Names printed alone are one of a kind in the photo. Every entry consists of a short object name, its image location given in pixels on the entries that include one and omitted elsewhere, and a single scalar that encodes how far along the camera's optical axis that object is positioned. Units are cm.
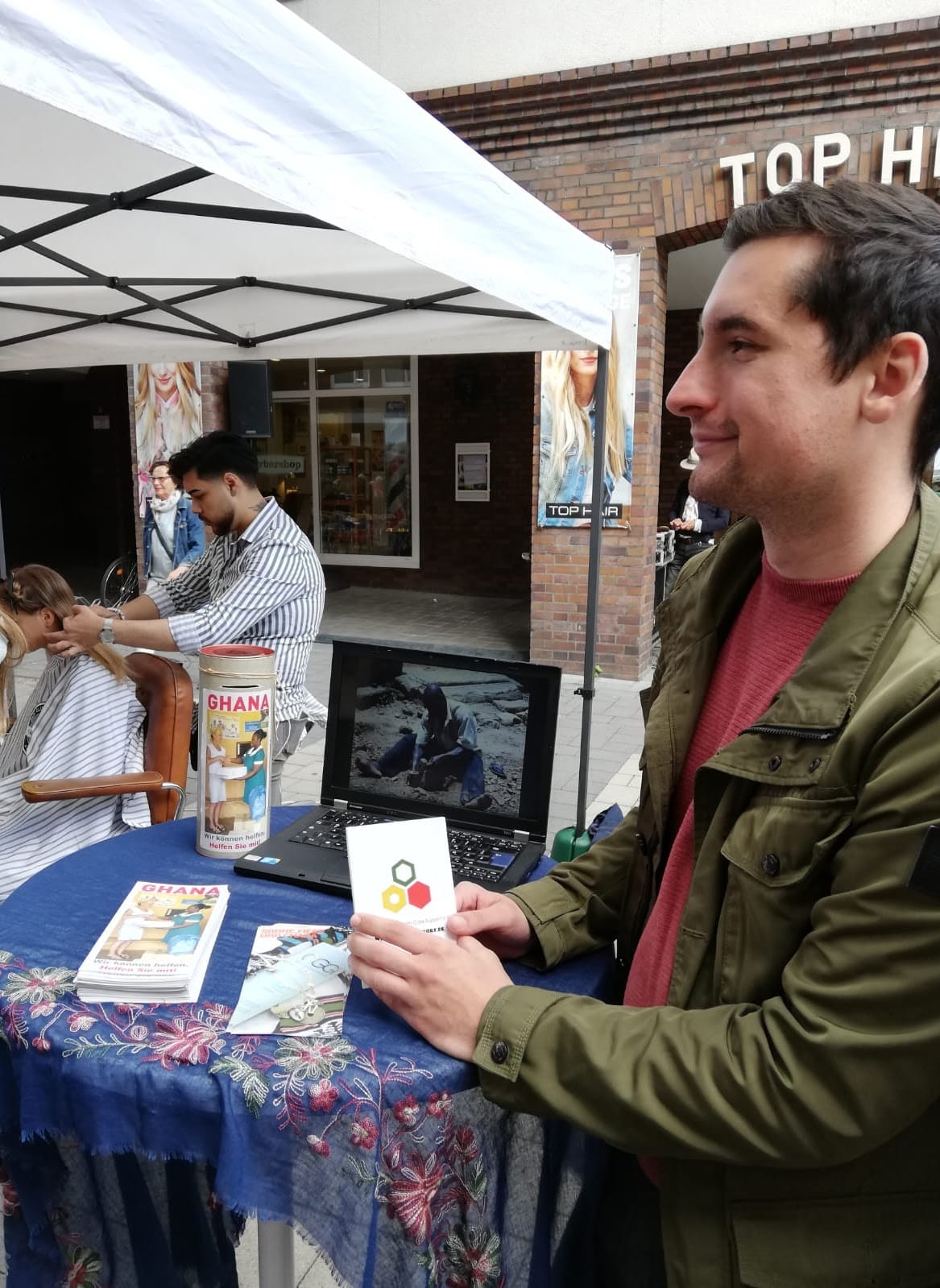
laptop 178
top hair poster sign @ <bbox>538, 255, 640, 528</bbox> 698
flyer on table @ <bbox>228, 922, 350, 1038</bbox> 123
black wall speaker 861
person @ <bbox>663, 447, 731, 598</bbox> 898
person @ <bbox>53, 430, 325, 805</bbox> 309
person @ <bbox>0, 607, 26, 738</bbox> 273
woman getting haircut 264
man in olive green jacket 91
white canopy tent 122
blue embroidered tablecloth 113
